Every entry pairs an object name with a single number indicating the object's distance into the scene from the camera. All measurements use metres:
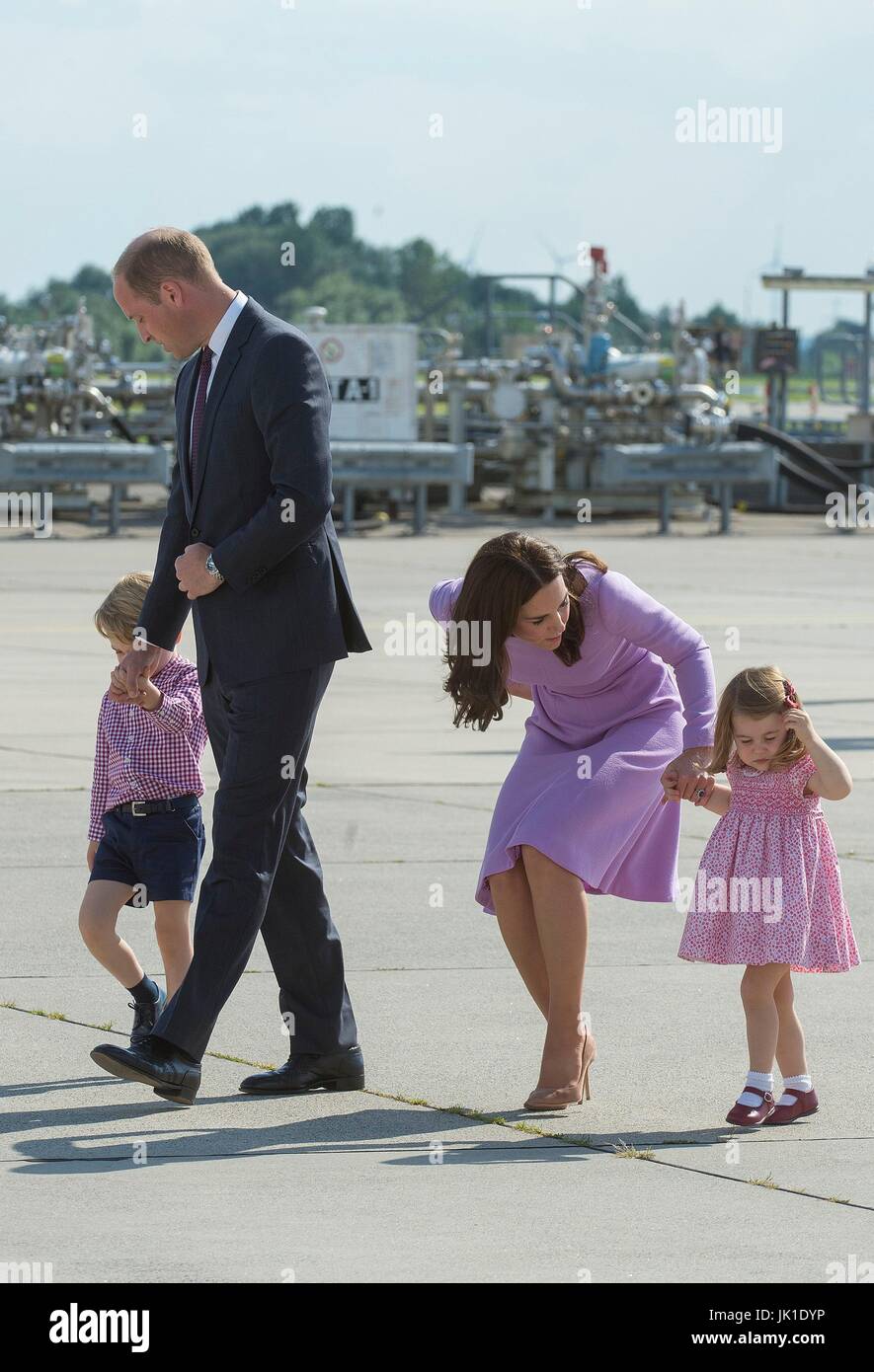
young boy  11.68
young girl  10.58
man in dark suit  10.39
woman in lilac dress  10.74
